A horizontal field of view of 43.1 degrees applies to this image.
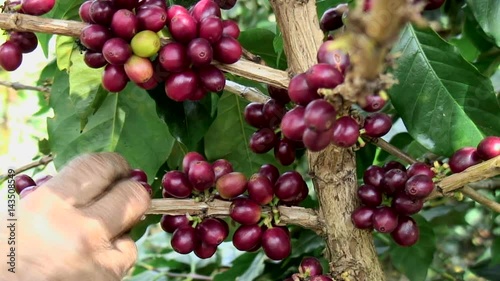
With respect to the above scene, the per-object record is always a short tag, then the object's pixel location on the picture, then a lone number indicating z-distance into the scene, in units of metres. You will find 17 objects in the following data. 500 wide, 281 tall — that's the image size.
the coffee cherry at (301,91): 0.63
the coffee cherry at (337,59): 0.60
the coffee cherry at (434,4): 0.86
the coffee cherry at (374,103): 0.64
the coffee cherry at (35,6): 0.81
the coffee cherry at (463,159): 0.79
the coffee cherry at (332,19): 0.86
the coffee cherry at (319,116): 0.58
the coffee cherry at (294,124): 0.62
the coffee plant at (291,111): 0.73
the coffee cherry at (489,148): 0.76
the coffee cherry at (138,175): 0.82
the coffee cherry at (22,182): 0.83
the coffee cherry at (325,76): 0.59
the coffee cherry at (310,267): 0.81
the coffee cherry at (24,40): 0.85
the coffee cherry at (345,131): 0.63
